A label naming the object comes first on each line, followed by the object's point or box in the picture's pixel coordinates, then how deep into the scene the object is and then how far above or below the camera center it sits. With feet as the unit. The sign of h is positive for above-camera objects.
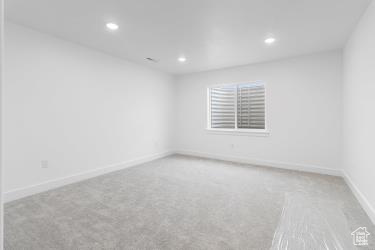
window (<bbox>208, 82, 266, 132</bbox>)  14.70 +1.45
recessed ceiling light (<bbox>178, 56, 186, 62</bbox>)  12.89 +4.71
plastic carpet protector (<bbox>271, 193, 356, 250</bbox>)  5.43 -3.51
